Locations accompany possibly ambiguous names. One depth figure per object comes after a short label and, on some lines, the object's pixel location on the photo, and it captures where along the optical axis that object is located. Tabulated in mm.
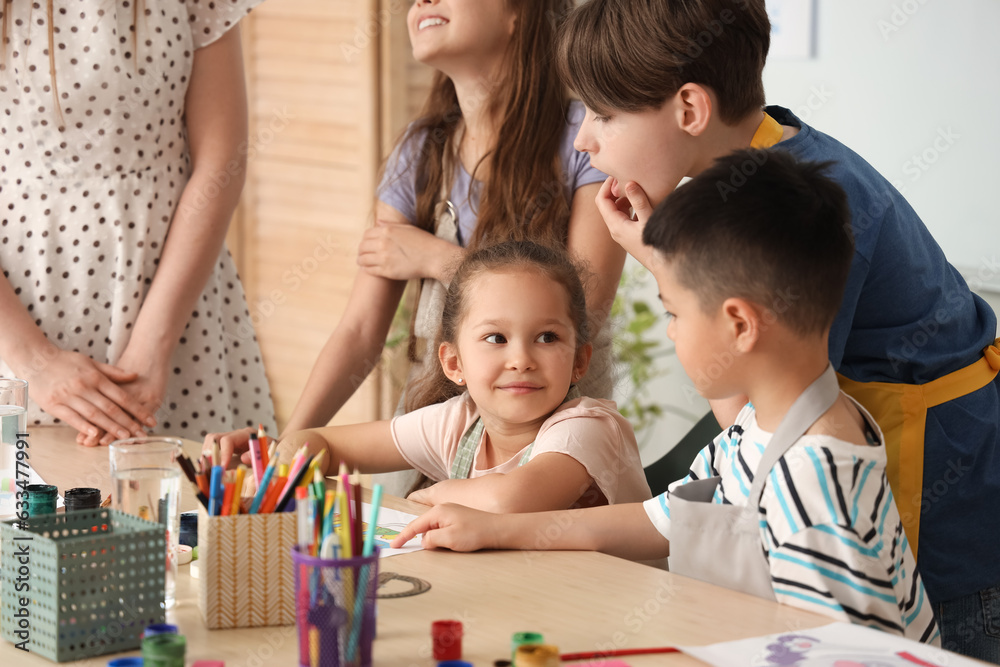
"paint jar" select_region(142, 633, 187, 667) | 1994
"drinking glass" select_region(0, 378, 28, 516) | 2469
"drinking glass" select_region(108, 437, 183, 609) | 2212
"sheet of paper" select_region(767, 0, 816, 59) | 4416
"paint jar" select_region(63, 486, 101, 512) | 2344
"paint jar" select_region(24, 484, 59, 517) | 2309
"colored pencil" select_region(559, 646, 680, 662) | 2052
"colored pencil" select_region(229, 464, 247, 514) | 2139
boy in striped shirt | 2170
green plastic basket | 2055
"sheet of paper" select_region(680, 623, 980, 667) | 2045
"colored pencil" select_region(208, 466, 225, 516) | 2138
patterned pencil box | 2130
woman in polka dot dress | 2898
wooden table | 2081
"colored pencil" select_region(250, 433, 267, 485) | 2195
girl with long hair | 2970
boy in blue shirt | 2473
